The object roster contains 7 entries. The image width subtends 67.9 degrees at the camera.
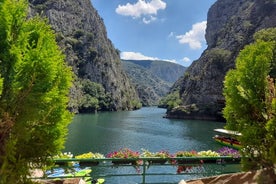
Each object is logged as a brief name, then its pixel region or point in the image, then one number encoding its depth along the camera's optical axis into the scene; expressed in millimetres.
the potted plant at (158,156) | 6838
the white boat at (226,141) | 35968
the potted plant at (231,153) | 7506
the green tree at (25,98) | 4624
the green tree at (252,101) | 5922
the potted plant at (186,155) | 7626
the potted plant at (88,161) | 6608
